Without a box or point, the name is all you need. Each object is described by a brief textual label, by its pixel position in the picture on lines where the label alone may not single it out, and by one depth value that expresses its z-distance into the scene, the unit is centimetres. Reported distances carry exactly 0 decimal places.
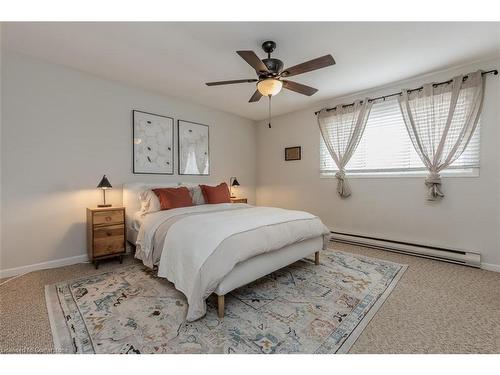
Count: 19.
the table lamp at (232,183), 476
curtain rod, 265
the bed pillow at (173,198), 307
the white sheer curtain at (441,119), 276
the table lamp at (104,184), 290
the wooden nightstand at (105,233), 276
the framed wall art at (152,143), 348
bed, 174
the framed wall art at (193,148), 401
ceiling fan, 192
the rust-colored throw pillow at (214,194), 364
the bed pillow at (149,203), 304
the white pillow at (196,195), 358
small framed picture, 464
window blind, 325
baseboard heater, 278
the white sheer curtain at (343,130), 370
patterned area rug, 148
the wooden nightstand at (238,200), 443
